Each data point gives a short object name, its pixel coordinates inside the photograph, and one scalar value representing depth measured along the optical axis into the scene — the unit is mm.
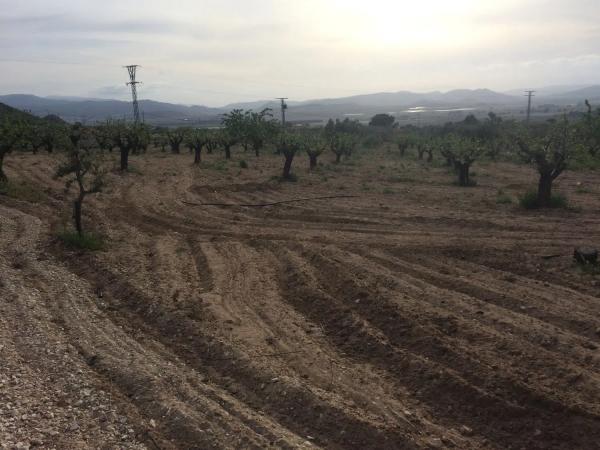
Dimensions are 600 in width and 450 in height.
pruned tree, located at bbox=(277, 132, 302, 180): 27062
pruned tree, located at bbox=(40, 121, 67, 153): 37962
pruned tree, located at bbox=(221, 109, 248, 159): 44375
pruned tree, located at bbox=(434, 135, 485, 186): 24944
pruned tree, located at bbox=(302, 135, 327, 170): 32219
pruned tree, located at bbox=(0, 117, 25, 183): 21988
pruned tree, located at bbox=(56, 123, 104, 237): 13508
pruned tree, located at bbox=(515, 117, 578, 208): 16828
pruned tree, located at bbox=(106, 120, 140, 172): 30484
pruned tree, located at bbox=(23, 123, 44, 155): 36997
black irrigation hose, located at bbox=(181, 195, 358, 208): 19552
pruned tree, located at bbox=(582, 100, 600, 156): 24380
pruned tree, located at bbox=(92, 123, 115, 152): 34384
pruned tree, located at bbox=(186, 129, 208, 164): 36656
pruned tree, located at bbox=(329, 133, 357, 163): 39469
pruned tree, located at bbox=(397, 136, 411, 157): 47750
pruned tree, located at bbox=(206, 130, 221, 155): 45669
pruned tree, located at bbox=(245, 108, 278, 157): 43656
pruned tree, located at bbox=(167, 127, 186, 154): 45656
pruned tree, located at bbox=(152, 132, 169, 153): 49312
